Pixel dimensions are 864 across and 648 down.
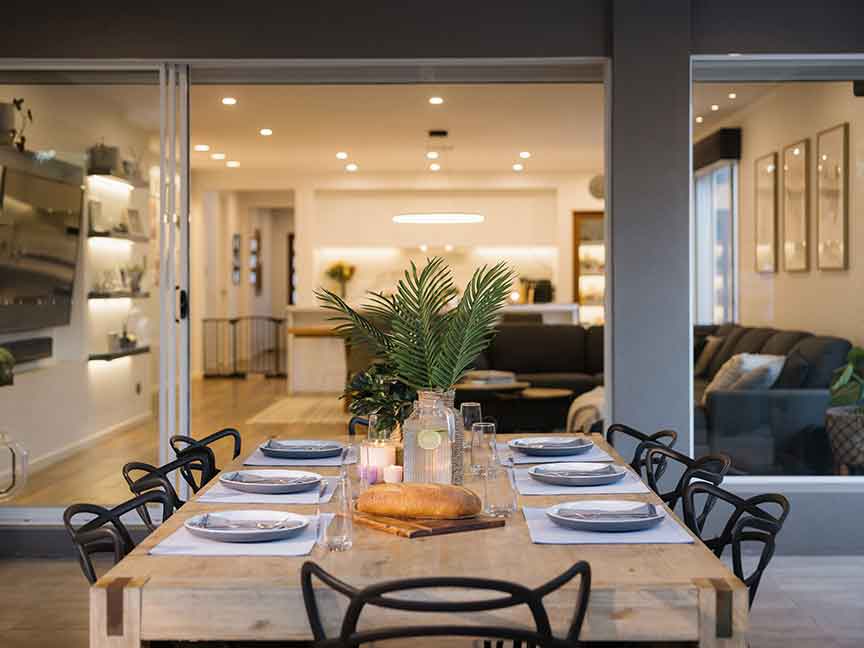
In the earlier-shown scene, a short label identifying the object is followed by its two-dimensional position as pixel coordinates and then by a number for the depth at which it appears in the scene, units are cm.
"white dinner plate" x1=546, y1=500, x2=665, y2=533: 221
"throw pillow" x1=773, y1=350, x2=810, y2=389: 512
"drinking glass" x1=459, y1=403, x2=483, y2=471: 283
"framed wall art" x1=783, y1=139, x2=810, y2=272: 512
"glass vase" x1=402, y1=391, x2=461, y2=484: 257
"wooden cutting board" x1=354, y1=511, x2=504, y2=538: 220
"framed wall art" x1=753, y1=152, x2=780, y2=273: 523
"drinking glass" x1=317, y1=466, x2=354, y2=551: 209
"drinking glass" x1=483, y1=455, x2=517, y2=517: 238
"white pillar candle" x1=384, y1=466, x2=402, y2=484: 263
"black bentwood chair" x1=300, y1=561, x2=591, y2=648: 170
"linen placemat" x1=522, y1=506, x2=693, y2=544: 216
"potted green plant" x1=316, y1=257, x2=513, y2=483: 259
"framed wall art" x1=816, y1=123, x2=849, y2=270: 505
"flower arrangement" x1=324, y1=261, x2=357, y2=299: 1325
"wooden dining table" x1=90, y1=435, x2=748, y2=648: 188
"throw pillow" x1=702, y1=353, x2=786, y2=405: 518
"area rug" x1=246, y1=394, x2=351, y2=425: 953
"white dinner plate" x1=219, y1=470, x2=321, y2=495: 266
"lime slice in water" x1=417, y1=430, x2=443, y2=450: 257
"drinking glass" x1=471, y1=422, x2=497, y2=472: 264
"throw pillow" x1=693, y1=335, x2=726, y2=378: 515
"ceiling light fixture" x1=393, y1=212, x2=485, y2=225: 1159
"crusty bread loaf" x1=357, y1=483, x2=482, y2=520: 230
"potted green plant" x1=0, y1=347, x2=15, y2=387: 499
